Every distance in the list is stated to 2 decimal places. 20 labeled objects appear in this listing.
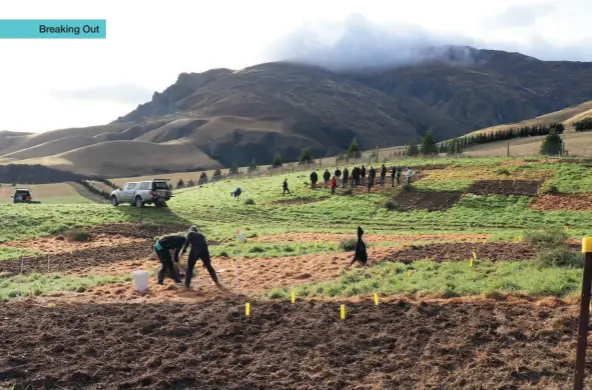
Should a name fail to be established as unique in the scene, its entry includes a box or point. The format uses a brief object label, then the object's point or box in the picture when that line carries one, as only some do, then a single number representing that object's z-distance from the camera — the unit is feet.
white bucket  42.01
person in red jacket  126.63
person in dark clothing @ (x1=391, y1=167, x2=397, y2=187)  126.62
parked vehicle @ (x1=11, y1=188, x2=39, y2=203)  142.92
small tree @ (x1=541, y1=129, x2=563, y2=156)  153.17
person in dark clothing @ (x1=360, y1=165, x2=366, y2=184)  132.50
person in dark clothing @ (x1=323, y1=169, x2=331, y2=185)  136.06
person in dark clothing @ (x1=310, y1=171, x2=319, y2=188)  137.18
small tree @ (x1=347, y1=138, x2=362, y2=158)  199.93
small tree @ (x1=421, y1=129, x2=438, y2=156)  197.77
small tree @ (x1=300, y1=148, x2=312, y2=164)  266.71
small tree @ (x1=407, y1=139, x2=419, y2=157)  192.80
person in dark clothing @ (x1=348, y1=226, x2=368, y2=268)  49.56
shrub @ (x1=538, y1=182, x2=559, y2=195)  108.47
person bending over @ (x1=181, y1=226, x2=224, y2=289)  41.86
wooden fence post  17.92
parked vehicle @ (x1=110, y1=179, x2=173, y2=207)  111.86
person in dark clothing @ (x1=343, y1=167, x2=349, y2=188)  131.44
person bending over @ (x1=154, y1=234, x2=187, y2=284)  44.16
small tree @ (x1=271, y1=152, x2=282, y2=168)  263.70
